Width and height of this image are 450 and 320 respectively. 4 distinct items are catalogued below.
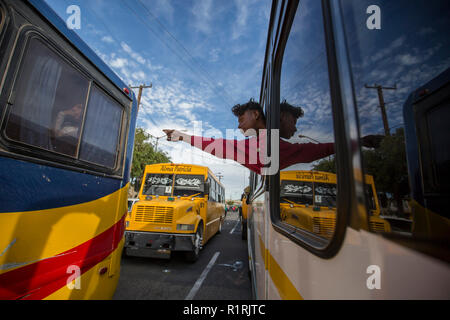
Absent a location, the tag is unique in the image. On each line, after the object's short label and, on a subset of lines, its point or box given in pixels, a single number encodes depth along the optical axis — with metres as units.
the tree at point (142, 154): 17.23
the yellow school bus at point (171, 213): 5.20
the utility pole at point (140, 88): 15.45
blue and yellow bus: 1.40
